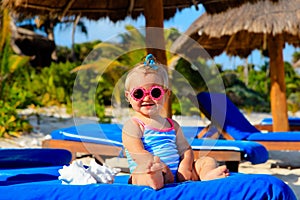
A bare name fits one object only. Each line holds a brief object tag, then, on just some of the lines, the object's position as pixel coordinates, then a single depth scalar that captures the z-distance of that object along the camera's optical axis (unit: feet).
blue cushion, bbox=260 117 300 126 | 28.04
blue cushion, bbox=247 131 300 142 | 19.31
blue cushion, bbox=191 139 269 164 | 15.43
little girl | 8.51
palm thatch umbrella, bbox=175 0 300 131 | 25.17
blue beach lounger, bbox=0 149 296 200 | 7.64
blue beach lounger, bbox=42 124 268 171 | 15.24
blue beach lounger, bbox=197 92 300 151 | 19.17
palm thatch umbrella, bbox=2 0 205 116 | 17.26
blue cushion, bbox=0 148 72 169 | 12.88
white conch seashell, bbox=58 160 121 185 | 8.52
